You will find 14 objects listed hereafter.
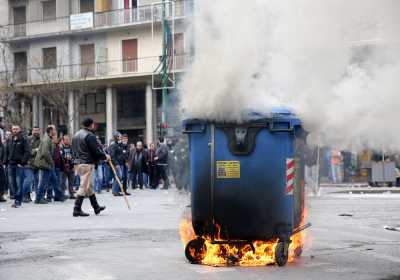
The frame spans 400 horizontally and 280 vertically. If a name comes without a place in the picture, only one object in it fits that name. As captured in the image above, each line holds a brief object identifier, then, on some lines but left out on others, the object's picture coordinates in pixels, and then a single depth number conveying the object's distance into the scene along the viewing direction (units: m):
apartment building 41.56
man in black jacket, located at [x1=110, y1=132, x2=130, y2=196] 22.03
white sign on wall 42.91
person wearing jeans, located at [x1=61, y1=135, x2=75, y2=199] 19.03
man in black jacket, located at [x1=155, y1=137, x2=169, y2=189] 26.14
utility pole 24.89
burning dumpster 7.62
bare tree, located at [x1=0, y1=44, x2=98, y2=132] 41.69
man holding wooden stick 13.41
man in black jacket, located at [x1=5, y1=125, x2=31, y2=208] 17.17
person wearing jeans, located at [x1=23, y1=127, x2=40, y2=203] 17.28
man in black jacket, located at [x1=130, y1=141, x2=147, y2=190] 26.31
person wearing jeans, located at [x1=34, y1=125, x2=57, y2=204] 17.59
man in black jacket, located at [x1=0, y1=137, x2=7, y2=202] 17.41
